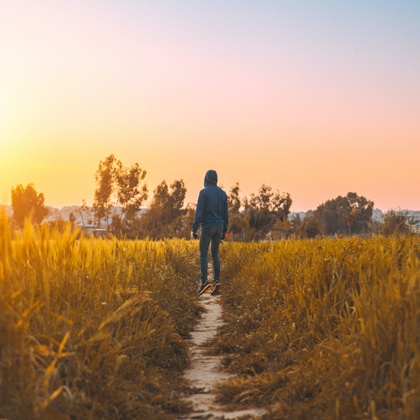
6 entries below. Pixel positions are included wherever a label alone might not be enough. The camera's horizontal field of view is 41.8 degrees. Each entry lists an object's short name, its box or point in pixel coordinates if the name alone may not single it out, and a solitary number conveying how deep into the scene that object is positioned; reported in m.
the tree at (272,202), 96.35
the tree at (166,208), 82.56
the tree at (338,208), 93.94
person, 12.38
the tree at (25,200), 100.88
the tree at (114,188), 78.62
